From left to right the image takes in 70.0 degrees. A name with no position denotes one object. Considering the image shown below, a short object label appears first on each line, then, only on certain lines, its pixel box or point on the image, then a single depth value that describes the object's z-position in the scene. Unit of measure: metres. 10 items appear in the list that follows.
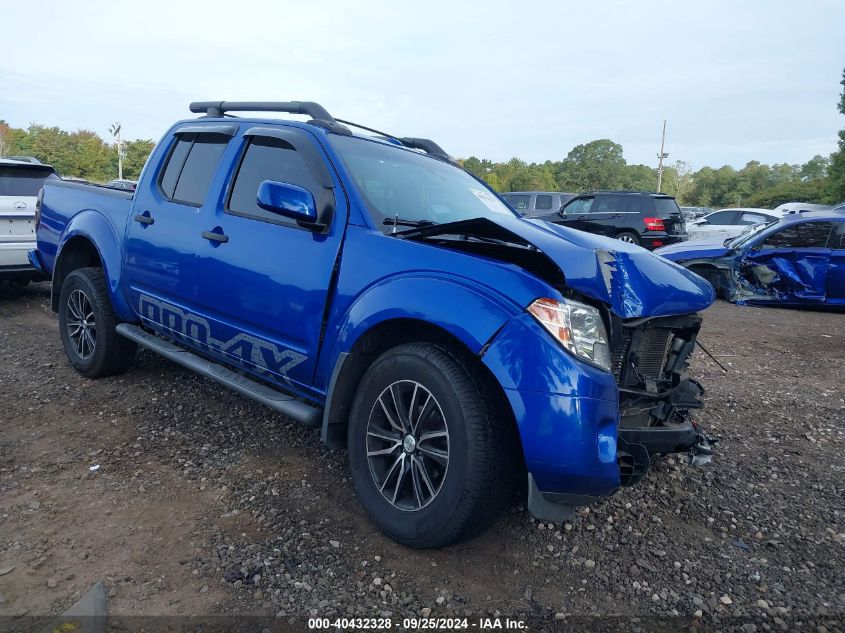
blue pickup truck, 2.31
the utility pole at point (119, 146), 55.63
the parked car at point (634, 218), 13.57
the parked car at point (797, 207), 17.35
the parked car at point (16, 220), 6.89
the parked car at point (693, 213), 29.59
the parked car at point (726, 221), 16.94
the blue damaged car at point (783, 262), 8.78
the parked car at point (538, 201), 16.28
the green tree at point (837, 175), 33.59
